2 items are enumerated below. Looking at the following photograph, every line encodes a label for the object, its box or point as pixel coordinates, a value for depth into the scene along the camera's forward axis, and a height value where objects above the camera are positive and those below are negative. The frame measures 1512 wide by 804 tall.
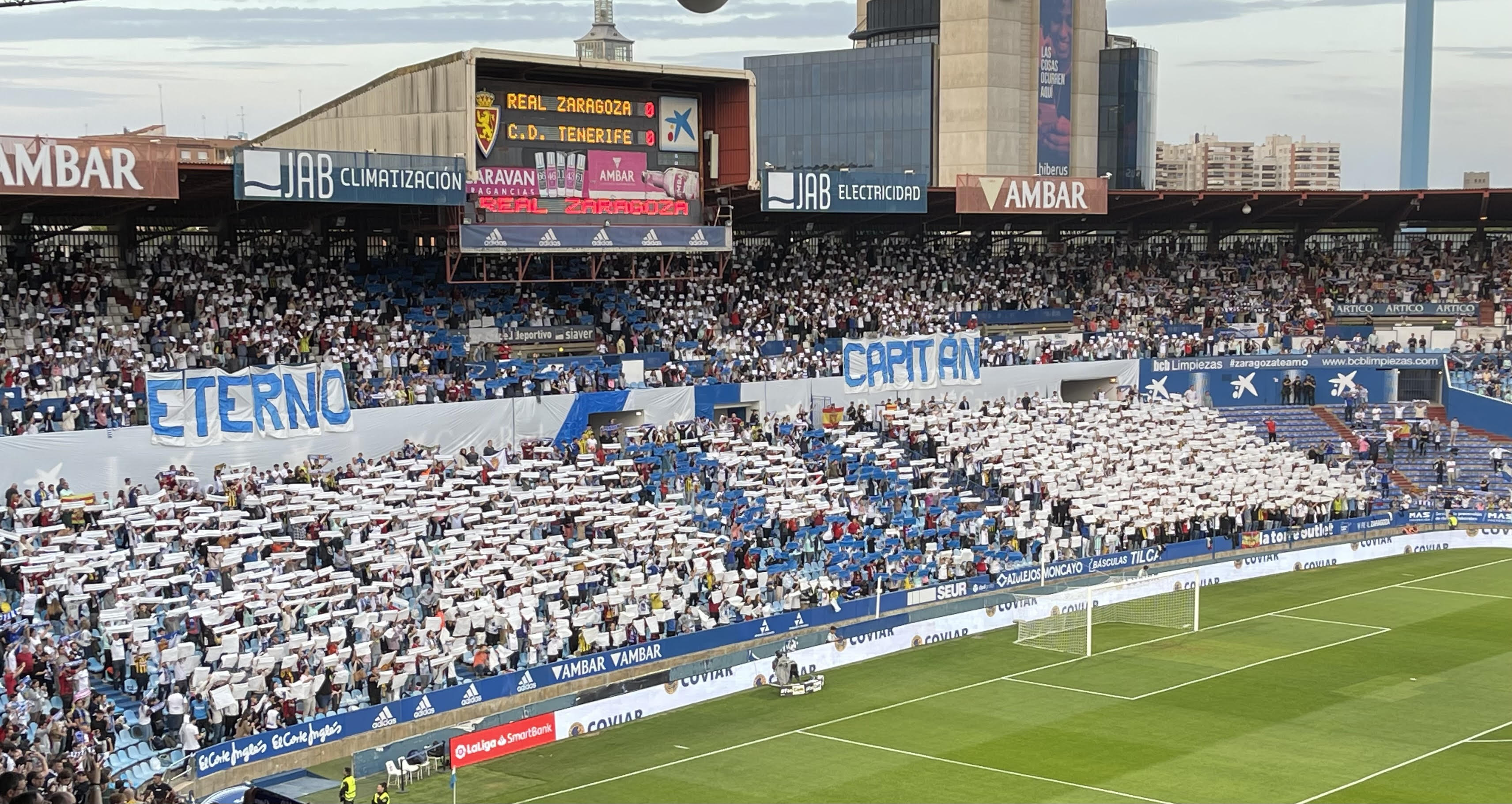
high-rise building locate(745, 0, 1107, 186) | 112.69 +14.17
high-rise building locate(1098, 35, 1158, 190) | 121.69 +13.13
